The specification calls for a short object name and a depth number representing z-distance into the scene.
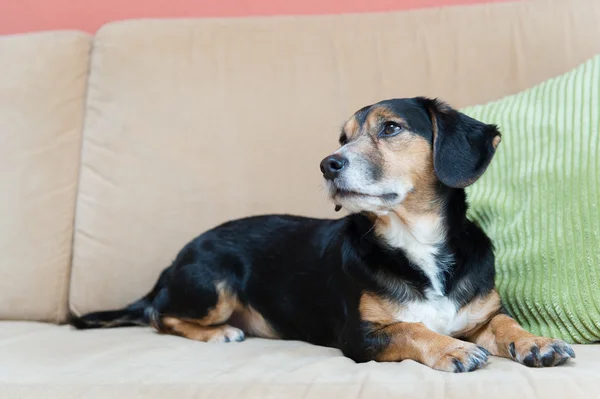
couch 1.89
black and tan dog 1.56
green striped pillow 1.62
